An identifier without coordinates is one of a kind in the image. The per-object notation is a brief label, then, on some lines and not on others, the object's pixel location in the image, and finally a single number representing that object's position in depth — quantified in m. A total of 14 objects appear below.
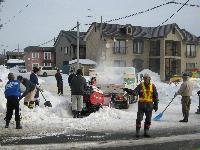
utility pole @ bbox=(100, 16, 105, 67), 52.66
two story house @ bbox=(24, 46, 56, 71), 80.06
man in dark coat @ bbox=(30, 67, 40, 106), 15.79
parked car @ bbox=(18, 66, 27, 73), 61.23
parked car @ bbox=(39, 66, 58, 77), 56.60
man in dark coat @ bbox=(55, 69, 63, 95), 23.88
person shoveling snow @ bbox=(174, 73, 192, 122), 13.54
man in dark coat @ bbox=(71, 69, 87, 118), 13.76
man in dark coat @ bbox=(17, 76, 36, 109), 14.53
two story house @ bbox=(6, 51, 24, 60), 104.79
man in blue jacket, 11.29
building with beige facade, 52.94
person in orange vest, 10.38
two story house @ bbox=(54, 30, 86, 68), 62.62
